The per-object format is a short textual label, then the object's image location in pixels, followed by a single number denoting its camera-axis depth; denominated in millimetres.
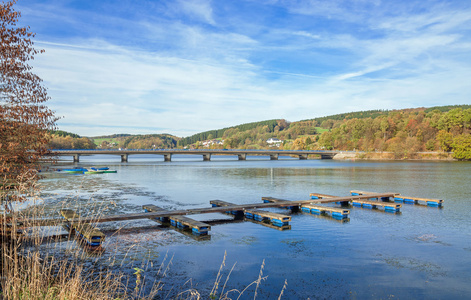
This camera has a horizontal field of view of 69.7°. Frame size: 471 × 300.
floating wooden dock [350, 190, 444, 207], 31223
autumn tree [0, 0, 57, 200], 11977
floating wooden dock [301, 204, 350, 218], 26109
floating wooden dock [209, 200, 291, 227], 23406
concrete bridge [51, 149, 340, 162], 130138
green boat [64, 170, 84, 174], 79000
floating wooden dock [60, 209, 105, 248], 16953
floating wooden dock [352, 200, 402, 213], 28859
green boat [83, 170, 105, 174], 76675
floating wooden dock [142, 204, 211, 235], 20734
